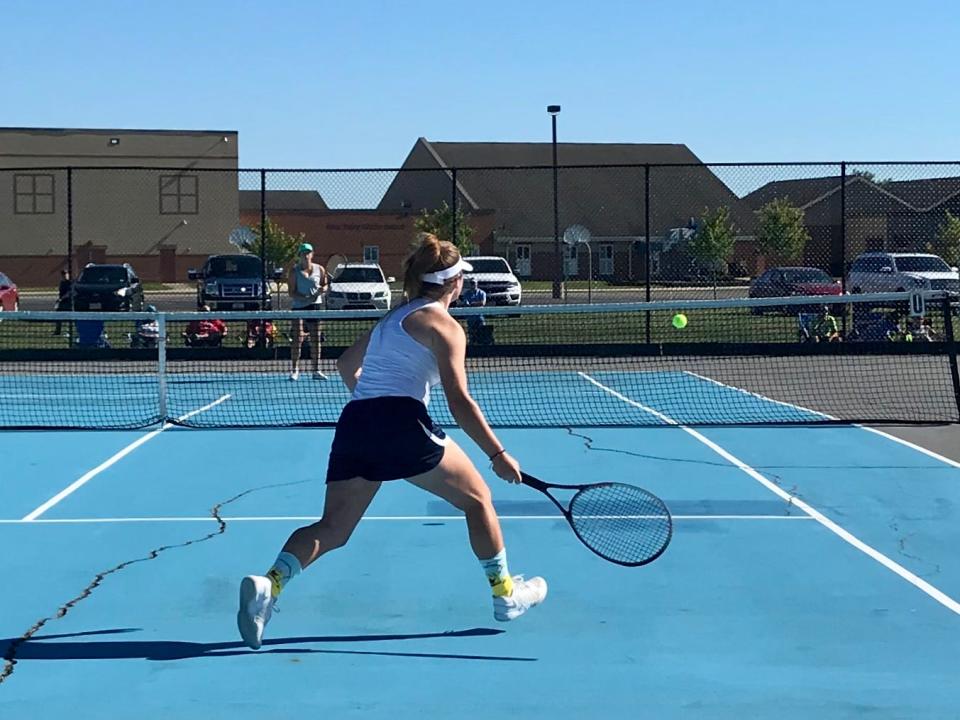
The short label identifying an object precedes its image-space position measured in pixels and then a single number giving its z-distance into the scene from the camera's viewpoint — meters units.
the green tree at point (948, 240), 39.50
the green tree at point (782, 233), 32.78
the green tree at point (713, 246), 30.62
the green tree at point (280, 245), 42.75
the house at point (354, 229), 40.37
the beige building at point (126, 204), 50.62
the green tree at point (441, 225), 42.38
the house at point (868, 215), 39.00
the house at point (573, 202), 52.62
